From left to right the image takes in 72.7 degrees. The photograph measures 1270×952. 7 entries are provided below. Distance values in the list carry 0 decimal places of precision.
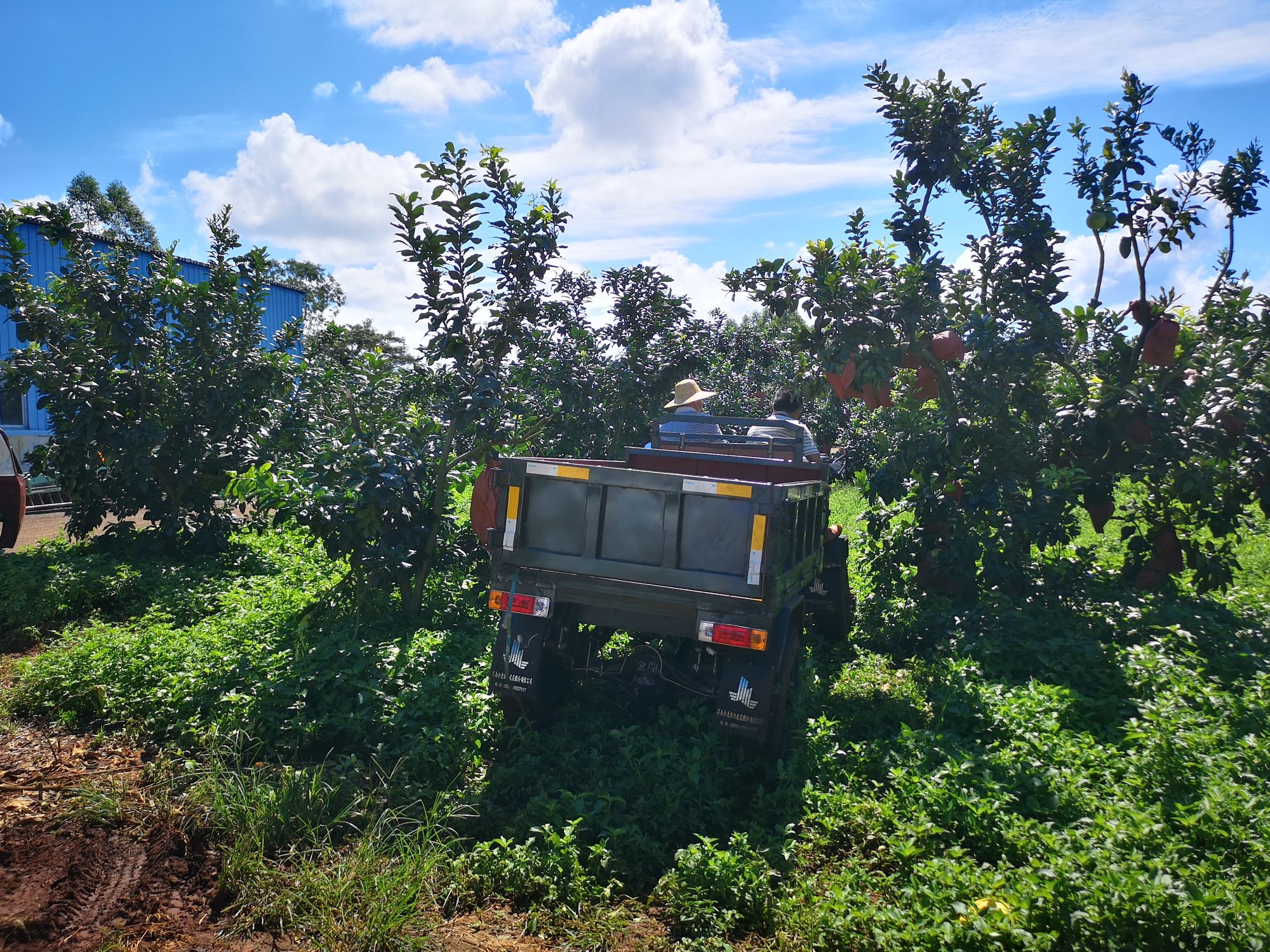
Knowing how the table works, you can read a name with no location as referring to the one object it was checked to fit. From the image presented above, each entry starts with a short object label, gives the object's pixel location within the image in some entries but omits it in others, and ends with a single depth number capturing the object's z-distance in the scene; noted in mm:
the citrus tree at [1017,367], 7137
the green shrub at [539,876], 3697
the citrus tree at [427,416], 6520
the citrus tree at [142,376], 8680
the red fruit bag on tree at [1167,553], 7465
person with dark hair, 7582
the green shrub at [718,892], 3551
